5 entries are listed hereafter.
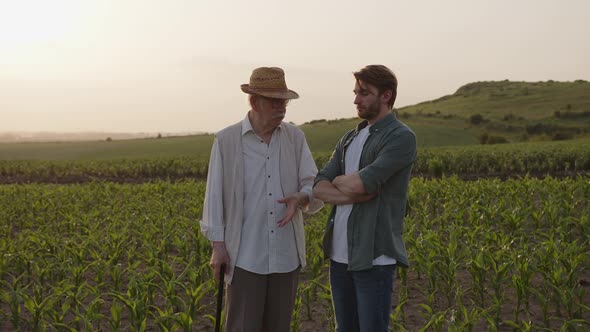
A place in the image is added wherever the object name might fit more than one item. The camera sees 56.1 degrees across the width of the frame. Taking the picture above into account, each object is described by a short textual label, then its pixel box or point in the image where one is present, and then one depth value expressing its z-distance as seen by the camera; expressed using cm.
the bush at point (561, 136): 5486
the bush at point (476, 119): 6489
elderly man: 368
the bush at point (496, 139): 5228
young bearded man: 332
